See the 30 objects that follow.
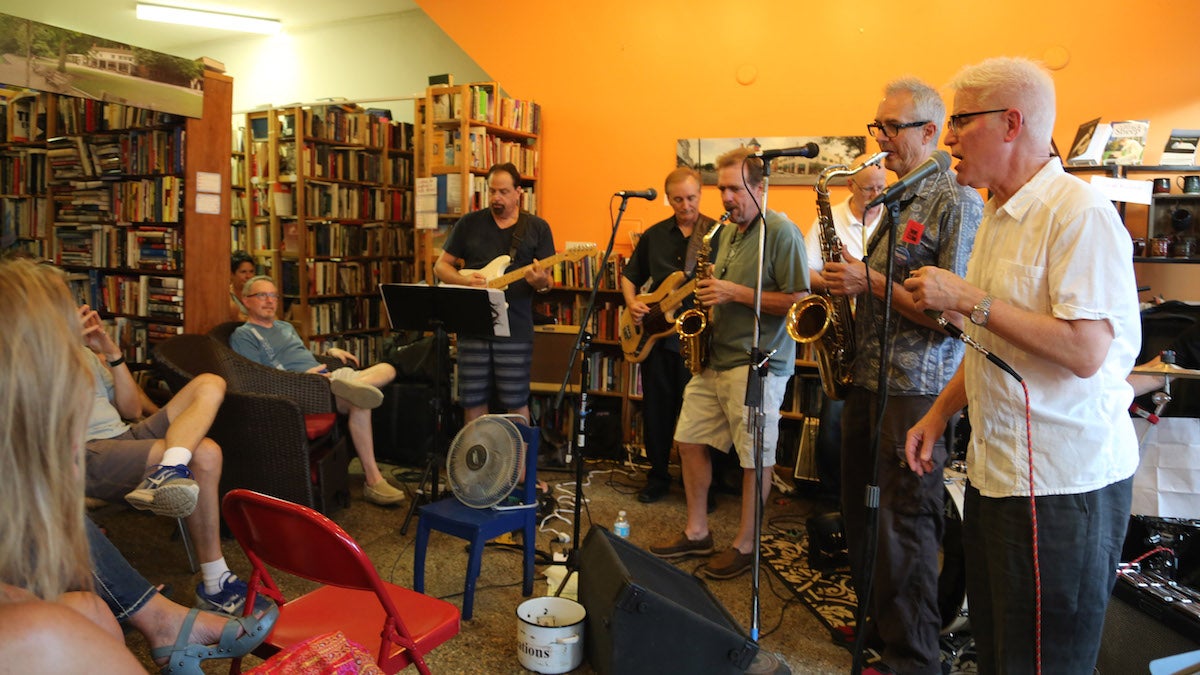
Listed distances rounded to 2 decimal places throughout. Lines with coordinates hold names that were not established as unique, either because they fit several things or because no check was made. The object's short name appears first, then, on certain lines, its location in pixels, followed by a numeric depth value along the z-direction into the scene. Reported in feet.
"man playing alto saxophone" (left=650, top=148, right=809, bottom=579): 10.19
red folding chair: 5.29
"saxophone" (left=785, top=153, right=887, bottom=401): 8.57
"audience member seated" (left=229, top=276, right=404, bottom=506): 13.48
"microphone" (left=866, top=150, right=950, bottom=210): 5.34
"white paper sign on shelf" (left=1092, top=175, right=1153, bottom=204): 13.38
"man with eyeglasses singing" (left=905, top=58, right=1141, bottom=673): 4.85
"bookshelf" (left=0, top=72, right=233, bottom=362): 14.19
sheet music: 11.72
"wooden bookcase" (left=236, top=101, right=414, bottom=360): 21.88
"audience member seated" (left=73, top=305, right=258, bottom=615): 8.65
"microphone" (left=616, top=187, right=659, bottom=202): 9.82
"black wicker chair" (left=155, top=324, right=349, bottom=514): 10.77
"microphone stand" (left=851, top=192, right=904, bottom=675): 5.38
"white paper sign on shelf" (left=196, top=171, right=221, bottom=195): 14.07
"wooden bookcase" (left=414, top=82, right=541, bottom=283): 17.21
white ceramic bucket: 8.06
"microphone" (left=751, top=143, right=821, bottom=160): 7.61
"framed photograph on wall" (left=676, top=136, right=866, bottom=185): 16.11
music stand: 11.84
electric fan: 9.73
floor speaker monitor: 7.14
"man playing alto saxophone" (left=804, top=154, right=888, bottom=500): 11.13
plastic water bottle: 12.09
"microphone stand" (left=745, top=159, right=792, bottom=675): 7.75
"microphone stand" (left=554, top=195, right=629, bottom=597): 9.67
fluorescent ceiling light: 26.03
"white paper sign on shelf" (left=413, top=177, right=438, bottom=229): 17.40
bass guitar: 12.92
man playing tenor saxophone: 7.35
